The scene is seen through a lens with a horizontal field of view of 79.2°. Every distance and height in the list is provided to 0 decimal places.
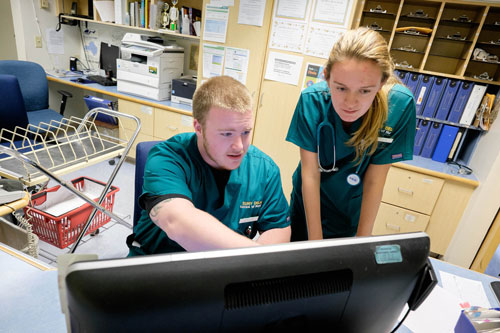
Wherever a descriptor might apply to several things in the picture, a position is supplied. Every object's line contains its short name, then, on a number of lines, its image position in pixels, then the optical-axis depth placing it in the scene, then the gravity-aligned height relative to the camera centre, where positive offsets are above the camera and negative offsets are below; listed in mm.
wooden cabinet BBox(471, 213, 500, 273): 2174 -1116
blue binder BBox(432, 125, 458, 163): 2521 -523
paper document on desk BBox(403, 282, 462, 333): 882 -676
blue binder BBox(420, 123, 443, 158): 2555 -519
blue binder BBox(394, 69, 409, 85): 2544 -39
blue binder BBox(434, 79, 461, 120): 2420 -170
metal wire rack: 1389 -708
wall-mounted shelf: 3193 +24
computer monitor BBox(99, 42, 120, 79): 3777 -384
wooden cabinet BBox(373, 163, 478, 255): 2348 -960
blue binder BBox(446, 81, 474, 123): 2387 -169
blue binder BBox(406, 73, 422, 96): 2502 -70
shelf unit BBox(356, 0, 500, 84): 2367 +315
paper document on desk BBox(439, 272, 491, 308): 1020 -685
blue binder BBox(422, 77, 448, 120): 2453 -168
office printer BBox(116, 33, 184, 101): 3174 -349
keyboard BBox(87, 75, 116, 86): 3609 -622
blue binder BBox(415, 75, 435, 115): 2482 -133
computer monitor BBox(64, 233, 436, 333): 344 -289
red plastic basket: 1692 -1088
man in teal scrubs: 784 -407
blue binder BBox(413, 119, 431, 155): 2588 -485
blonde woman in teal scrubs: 1030 -317
